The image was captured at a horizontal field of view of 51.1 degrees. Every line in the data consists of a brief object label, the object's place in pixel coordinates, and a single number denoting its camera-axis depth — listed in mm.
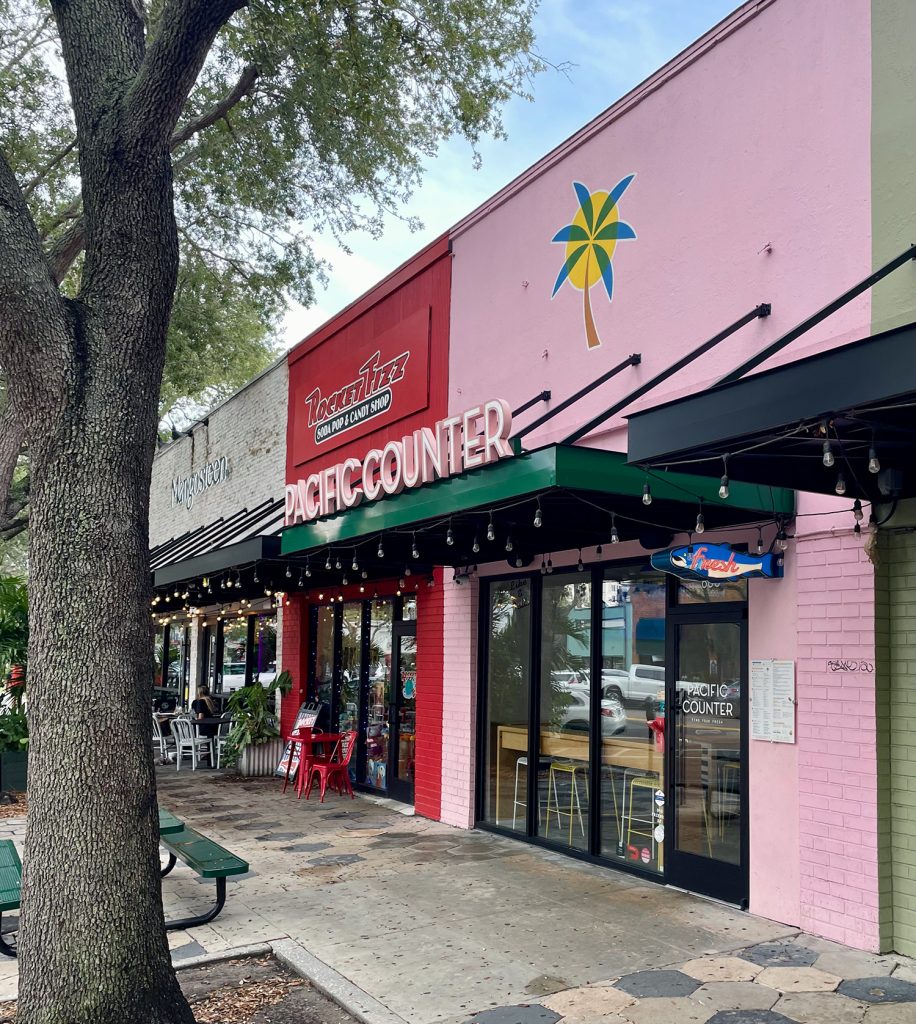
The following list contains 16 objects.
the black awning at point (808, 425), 4223
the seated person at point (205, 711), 16562
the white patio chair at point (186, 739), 15477
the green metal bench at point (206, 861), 6426
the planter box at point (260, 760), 14703
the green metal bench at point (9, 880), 5645
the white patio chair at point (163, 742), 16609
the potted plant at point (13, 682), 12844
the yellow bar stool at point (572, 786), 8859
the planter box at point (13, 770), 12773
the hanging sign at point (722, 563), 6738
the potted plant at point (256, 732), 14617
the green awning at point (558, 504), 6422
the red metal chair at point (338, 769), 12039
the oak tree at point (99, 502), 4434
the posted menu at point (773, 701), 6715
